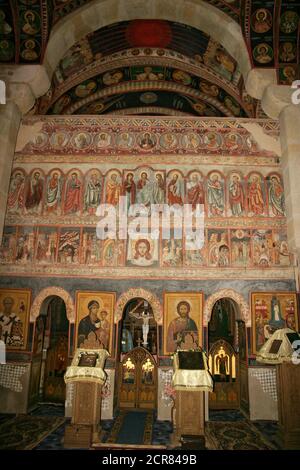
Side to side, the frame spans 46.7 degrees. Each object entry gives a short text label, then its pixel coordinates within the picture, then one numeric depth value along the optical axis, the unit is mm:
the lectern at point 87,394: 7395
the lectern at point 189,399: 7199
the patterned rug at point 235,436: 7242
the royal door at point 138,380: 10672
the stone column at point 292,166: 9047
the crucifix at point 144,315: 12953
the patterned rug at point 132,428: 7579
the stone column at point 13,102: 9359
